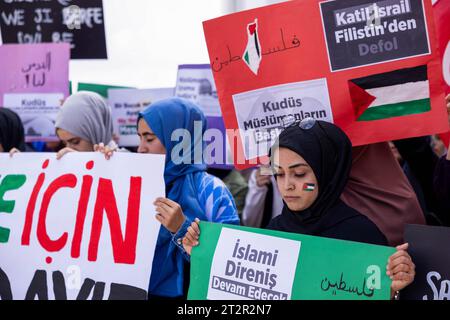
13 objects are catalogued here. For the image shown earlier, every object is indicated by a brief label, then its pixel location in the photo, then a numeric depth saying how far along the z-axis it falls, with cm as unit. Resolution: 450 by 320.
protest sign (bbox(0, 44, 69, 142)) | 461
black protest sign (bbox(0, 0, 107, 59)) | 535
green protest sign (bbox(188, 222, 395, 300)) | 214
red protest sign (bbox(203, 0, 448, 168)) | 263
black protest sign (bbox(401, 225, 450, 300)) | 221
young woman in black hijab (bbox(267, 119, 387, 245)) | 236
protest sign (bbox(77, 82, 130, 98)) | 530
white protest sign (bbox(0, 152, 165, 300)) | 283
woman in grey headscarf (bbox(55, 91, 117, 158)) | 374
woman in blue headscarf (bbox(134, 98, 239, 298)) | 274
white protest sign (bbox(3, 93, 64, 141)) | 458
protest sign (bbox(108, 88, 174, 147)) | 516
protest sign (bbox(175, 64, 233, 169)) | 458
